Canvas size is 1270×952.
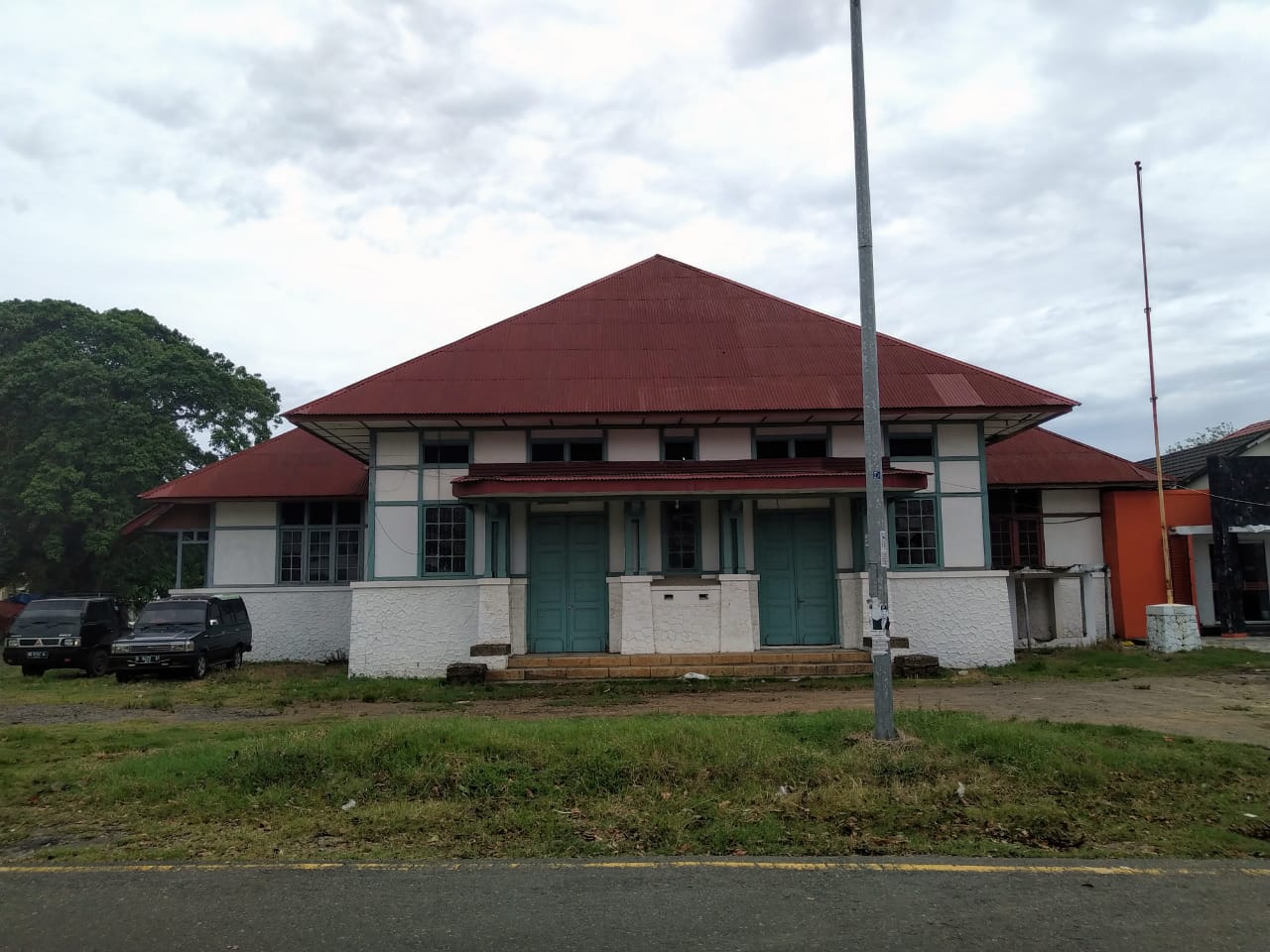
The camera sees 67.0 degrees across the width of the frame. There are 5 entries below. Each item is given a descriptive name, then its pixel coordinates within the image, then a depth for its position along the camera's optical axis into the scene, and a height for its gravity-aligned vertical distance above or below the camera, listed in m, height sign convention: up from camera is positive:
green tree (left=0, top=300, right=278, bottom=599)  27.61 +4.92
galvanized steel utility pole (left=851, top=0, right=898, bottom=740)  8.94 +1.51
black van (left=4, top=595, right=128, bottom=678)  19.14 -0.72
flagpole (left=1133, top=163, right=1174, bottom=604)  19.95 +3.57
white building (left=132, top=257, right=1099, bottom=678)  17.69 +1.81
